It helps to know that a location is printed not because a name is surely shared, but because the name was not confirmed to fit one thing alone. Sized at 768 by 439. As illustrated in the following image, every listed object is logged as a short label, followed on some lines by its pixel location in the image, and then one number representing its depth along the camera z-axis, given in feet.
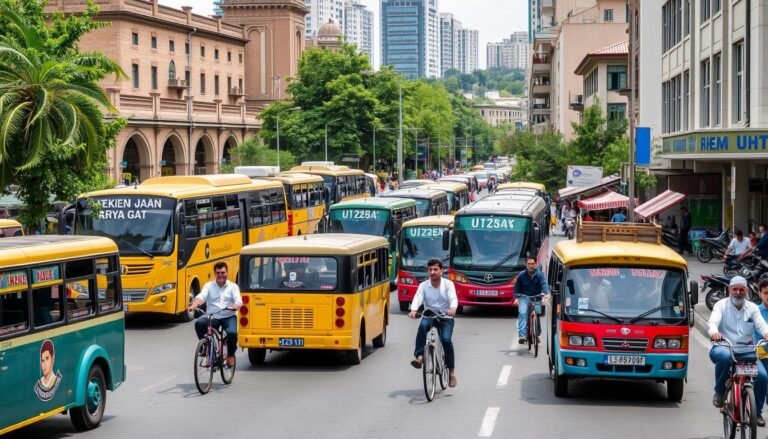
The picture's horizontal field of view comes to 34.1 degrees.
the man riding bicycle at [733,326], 42.50
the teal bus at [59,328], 40.29
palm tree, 88.89
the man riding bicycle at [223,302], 57.36
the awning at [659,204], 145.38
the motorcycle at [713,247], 134.51
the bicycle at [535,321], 68.64
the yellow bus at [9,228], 91.81
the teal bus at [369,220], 113.91
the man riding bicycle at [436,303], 53.26
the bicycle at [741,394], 40.27
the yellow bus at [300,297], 62.44
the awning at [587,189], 184.24
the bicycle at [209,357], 55.62
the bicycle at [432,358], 52.34
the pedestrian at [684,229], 148.77
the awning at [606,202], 161.58
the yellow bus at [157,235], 84.33
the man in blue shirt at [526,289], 68.64
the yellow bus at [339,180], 175.11
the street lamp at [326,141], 302.76
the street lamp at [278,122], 292.40
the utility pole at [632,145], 128.98
